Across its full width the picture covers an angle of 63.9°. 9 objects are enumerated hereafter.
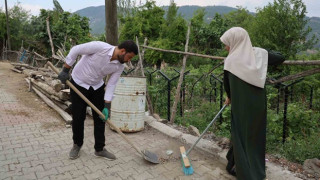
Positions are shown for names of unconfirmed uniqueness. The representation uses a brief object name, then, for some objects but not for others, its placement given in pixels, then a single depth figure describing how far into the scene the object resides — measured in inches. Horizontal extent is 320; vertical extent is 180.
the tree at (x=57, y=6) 1353.3
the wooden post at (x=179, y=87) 206.6
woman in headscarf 109.2
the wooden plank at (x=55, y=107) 218.2
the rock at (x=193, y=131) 188.4
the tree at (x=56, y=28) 786.7
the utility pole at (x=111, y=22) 209.3
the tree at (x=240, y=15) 1344.1
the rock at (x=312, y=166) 122.1
